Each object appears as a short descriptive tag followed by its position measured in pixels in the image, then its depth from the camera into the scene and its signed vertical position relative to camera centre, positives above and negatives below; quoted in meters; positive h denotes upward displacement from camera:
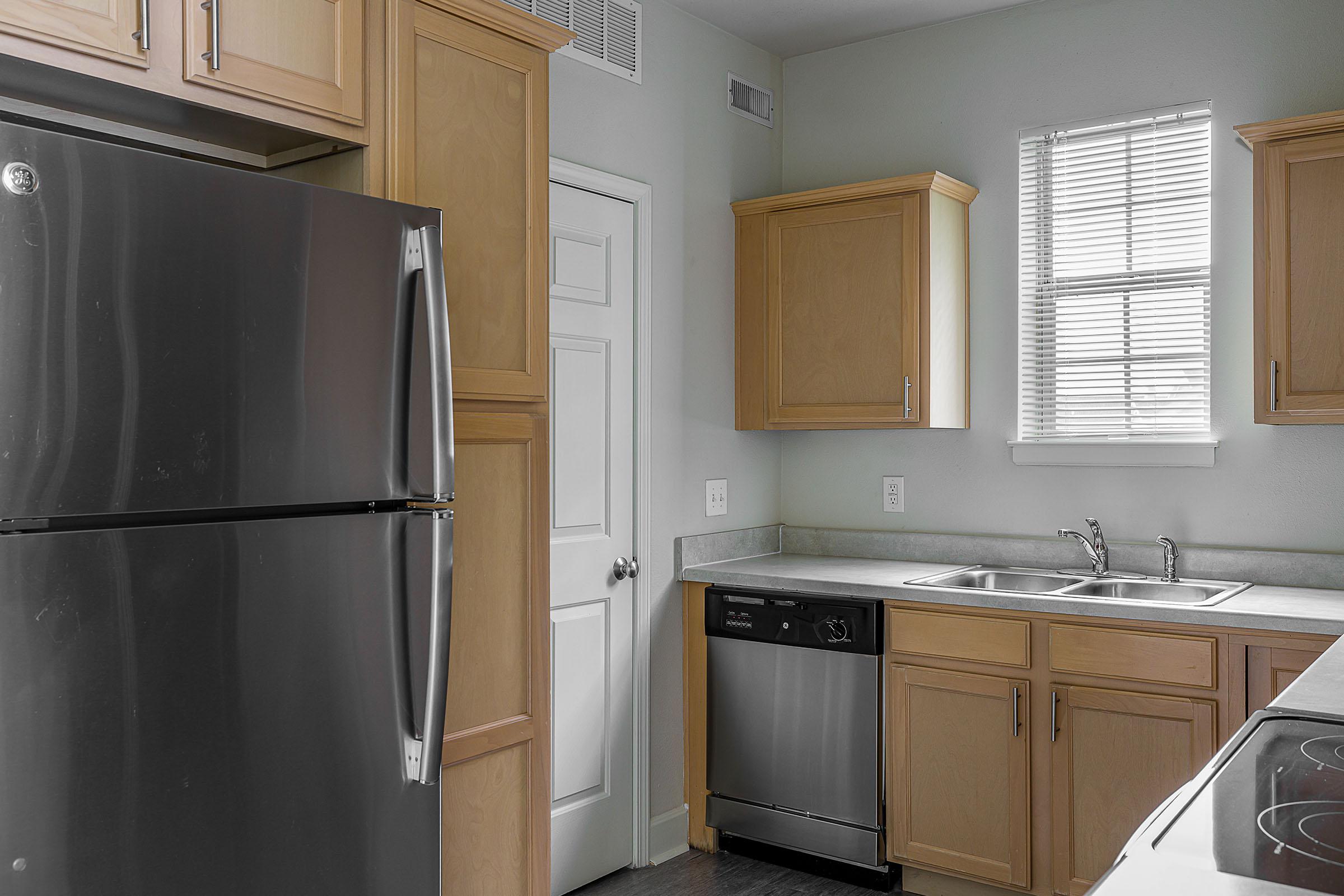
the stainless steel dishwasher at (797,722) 3.09 -0.83
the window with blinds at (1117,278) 3.24 +0.53
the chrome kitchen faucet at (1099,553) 3.24 -0.33
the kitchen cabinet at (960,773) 2.91 -0.92
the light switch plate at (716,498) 3.65 -0.18
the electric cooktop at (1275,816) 0.94 -0.37
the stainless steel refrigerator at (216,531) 1.39 -0.12
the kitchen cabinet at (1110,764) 2.67 -0.82
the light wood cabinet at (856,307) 3.36 +0.46
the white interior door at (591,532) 3.09 -0.26
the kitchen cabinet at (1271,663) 2.52 -0.52
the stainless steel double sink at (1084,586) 3.06 -0.42
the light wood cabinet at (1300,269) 2.74 +0.46
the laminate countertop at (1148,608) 0.91 -0.40
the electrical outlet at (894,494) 3.74 -0.17
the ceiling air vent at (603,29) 3.06 +1.24
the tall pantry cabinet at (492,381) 2.06 +0.13
